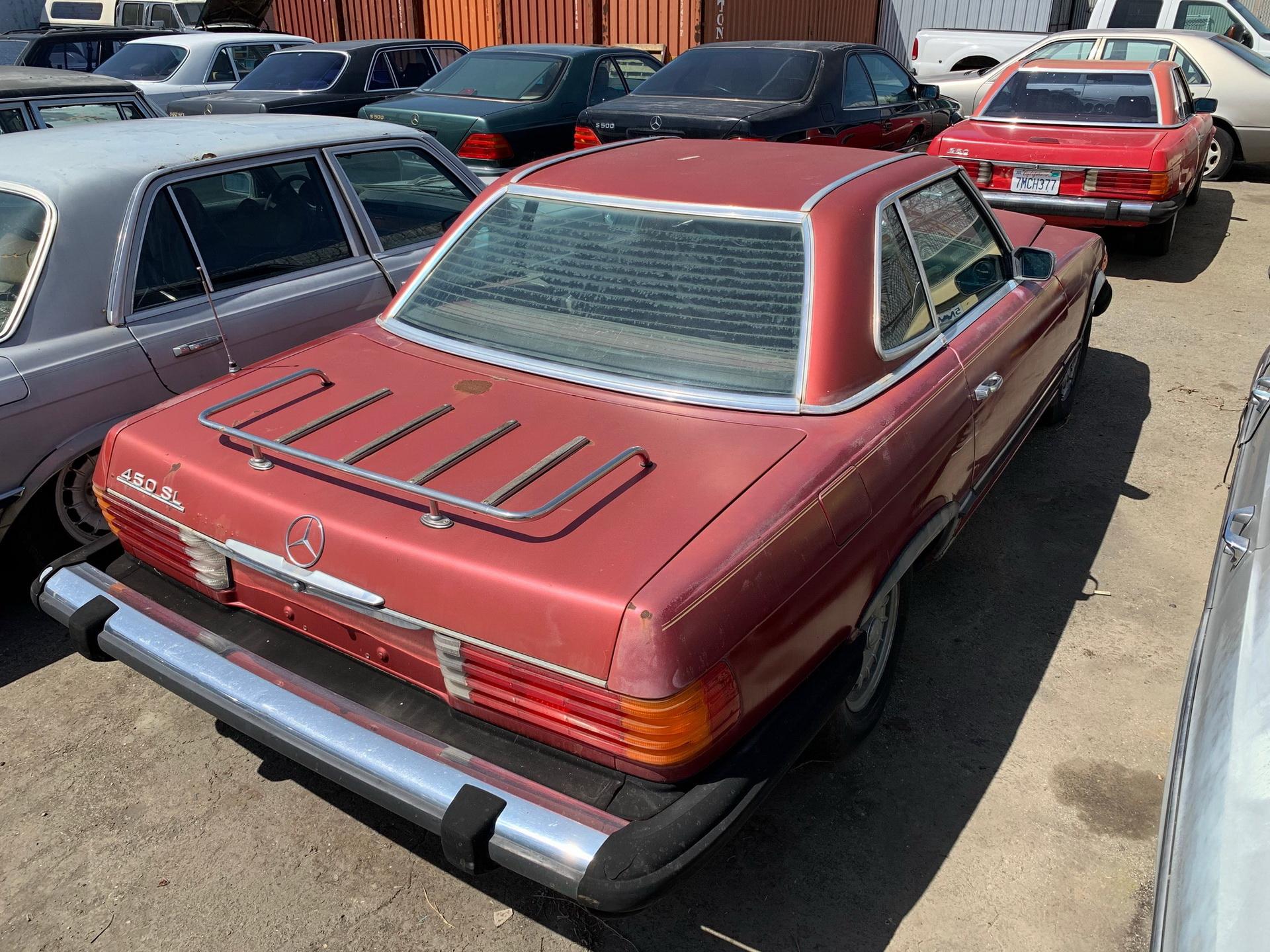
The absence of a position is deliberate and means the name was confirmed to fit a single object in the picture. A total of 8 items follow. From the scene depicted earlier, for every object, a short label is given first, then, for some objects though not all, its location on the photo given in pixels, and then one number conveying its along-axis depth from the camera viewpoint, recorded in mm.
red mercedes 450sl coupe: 1981
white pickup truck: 11922
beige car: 9867
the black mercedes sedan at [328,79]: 9141
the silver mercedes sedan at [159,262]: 3383
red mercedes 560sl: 6980
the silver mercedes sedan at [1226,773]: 1549
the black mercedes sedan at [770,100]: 7055
